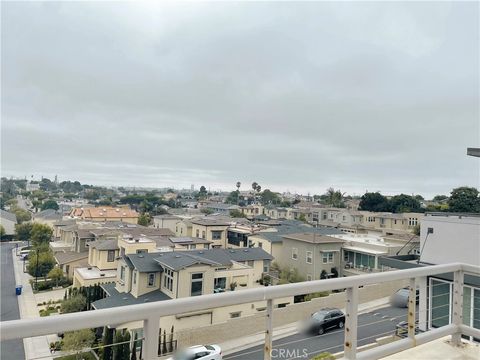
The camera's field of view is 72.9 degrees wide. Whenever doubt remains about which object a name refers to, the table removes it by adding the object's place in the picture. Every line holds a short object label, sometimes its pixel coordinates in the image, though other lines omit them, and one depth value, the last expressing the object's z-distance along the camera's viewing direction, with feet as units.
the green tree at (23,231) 141.40
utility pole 85.68
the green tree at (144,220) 152.97
